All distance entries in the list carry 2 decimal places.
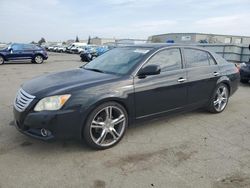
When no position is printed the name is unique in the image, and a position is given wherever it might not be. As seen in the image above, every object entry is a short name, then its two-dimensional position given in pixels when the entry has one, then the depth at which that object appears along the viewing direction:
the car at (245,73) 7.17
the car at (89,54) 17.09
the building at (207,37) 42.56
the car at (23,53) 13.77
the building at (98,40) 65.19
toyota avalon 2.63
